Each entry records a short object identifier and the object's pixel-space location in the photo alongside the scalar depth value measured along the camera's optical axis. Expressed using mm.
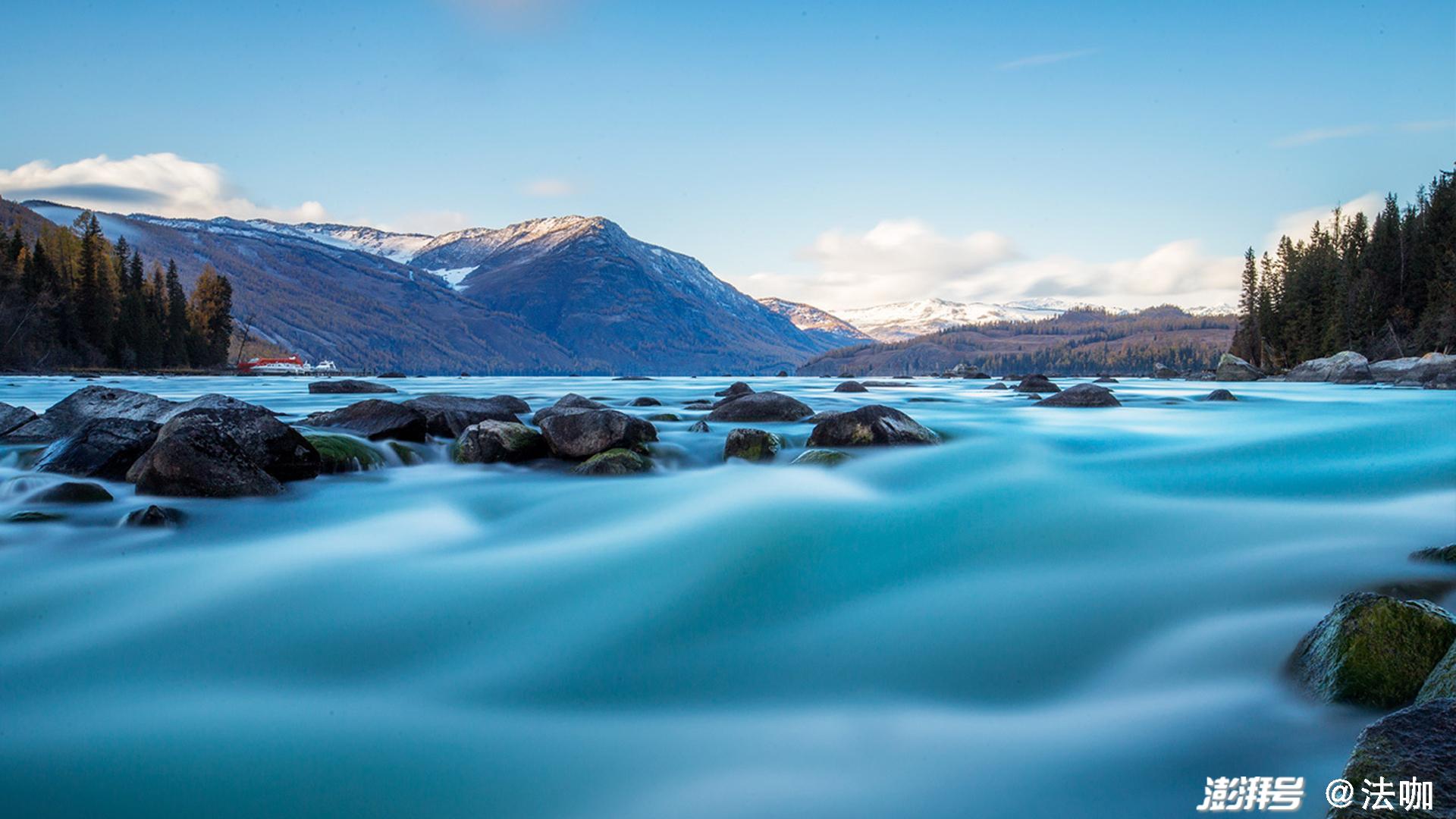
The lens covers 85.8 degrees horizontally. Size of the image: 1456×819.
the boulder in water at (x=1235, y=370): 67125
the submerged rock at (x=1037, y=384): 37344
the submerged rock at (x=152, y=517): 7816
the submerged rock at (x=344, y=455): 11008
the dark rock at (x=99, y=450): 9852
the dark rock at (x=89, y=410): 11703
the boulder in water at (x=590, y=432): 11805
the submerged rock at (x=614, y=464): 11062
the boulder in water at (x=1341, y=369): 51719
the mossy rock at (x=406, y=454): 12000
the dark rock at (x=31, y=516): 7977
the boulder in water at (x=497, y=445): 11859
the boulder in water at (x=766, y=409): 16906
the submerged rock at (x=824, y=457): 10984
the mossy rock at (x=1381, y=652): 3912
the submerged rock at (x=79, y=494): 8727
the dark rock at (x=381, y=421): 12688
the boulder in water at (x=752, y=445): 12125
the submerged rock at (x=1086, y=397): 23156
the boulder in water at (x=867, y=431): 12727
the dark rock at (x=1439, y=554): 6137
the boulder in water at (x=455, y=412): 13328
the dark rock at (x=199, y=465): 9055
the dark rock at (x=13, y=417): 12797
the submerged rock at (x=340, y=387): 31797
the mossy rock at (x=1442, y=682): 3430
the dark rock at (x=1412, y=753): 2740
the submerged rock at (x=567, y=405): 13299
